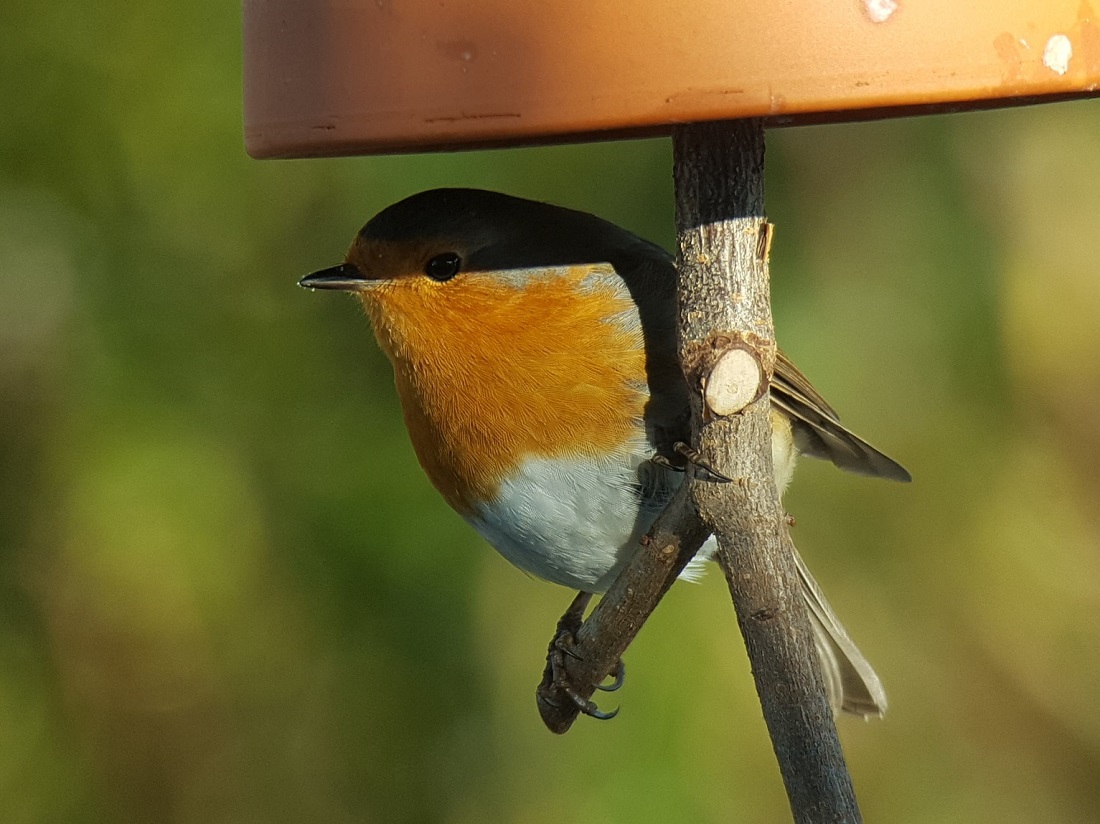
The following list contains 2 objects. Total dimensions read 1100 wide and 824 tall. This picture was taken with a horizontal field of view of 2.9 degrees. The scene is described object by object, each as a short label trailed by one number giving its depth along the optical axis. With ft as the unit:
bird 11.05
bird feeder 10.78
